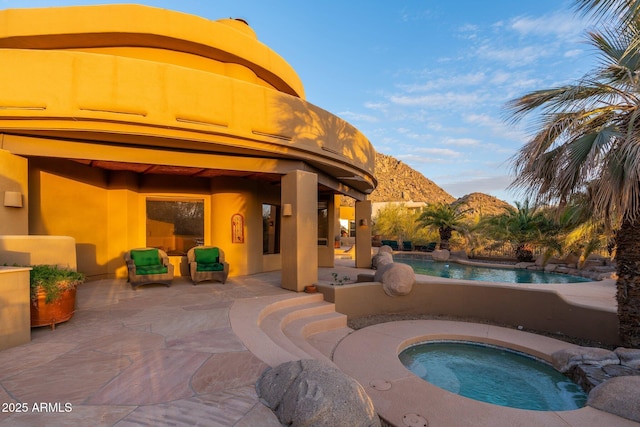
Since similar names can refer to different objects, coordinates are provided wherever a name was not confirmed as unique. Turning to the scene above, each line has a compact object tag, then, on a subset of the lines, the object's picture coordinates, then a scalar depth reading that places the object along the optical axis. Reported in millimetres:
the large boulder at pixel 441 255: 22677
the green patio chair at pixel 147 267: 8391
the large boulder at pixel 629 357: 5562
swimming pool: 15727
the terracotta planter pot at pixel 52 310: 4805
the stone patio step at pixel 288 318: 5160
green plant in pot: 4789
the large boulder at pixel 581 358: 5793
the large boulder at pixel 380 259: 13906
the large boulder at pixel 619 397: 4281
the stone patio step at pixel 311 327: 5887
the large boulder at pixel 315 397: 2742
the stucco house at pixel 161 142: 6426
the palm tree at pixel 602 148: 5461
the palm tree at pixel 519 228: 18844
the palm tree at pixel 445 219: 24438
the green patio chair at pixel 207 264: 9305
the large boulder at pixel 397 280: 9344
